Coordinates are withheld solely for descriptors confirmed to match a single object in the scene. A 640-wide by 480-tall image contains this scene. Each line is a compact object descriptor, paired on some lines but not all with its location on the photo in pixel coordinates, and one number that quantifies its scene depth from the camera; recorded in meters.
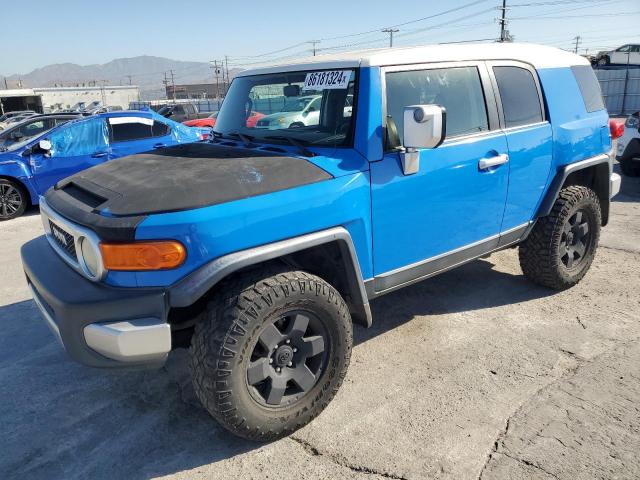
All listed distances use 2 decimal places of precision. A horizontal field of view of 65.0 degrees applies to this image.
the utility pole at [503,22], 49.88
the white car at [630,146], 8.66
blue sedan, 7.99
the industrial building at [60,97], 59.22
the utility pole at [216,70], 92.25
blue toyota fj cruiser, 2.34
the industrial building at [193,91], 103.56
